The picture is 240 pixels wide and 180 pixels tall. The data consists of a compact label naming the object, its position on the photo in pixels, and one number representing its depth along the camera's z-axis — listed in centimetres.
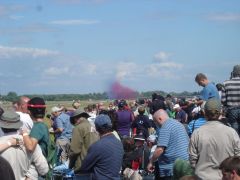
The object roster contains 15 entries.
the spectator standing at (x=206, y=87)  1246
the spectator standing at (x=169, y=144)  938
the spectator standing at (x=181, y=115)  2301
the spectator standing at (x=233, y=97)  1090
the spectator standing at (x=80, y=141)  1062
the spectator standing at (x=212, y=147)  790
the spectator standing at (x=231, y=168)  574
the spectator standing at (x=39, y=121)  825
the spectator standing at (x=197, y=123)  1122
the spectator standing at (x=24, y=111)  991
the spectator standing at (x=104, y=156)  862
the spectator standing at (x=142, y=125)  1983
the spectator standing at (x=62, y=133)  1802
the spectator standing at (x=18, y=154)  702
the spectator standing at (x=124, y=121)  1913
